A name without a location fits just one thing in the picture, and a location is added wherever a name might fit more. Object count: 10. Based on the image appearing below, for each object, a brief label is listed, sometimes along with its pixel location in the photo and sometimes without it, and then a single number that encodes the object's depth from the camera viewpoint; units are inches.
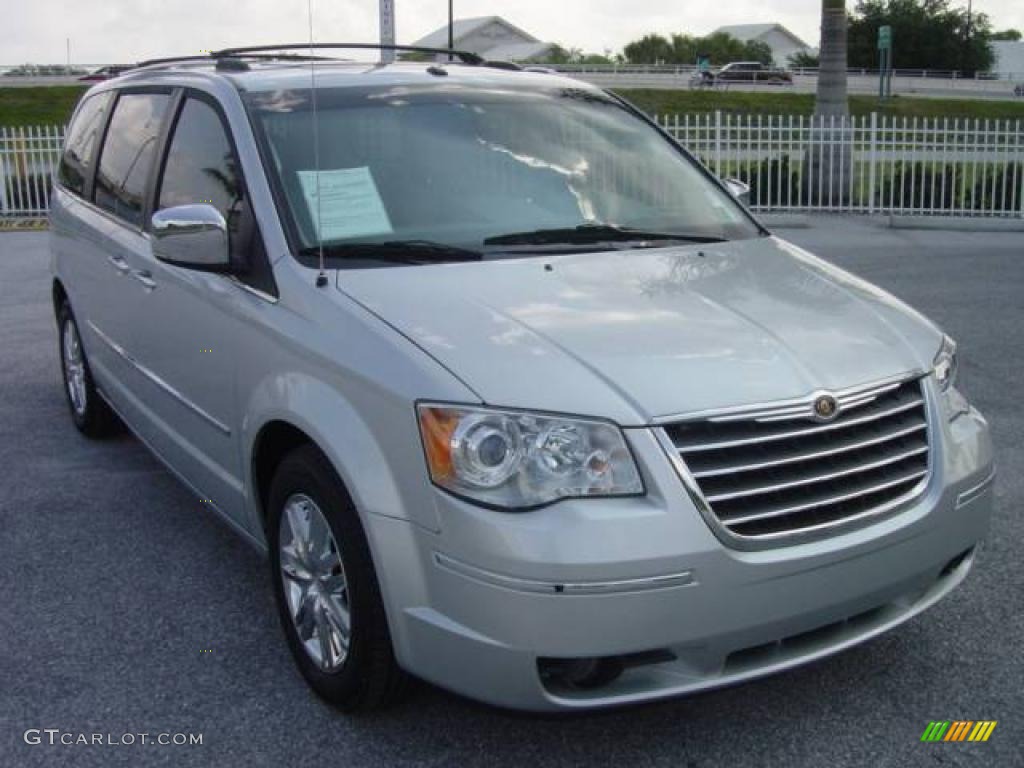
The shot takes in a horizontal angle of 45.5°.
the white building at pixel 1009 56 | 3218.5
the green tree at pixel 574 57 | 3088.1
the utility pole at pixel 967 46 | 3056.1
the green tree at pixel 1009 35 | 4184.3
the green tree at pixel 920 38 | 3031.5
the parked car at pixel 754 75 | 2199.9
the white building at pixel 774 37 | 4055.1
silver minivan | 111.7
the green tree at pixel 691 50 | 3496.6
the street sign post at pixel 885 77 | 1765.5
